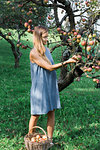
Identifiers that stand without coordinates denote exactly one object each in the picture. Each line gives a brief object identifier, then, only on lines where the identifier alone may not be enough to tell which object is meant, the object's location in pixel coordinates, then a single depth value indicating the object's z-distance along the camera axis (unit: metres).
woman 3.31
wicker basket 3.35
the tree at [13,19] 10.12
